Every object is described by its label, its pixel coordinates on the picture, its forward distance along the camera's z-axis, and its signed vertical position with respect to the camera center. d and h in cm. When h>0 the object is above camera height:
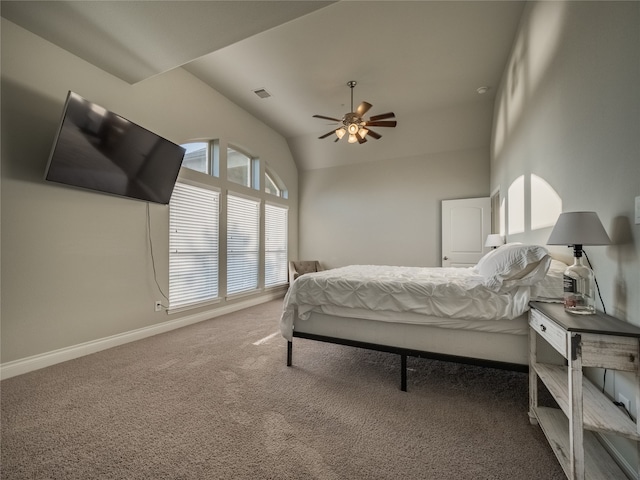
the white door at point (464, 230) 507 +17
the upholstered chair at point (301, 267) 578 -63
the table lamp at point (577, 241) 141 -1
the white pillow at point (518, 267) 180 -20
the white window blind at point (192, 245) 377 -9
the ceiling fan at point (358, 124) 356 +155
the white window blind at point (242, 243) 471 -8
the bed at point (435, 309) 187 -56
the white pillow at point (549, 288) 183 -33
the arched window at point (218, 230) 386 +18
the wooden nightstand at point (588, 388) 115 -70
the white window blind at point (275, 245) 567 -14
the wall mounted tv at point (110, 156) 240 +85
